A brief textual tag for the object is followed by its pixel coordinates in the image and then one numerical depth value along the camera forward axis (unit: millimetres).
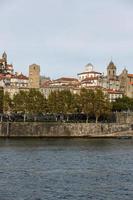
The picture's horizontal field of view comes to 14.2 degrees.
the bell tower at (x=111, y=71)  180500
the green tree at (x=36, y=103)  107250
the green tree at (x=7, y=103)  111188
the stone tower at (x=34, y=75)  152375
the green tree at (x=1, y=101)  117688
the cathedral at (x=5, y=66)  179500
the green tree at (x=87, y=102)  107062
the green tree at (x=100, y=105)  107000
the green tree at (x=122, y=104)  138625
